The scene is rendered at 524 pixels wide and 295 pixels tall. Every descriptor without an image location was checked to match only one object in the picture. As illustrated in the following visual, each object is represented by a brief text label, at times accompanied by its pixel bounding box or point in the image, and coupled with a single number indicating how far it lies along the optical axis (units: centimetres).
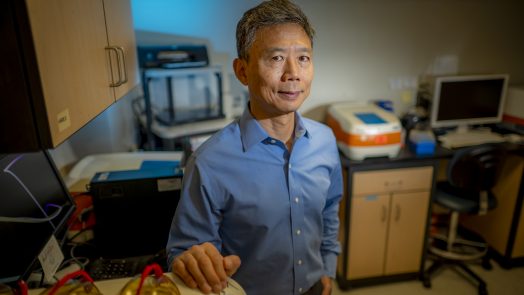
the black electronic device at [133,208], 129
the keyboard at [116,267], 120
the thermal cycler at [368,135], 219
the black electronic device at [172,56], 205
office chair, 218
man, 106
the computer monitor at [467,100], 258
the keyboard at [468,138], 244
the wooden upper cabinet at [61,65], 61
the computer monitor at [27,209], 94
